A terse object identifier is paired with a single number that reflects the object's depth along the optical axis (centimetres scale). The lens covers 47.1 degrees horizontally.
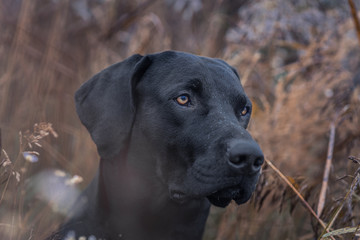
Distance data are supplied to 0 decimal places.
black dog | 201
